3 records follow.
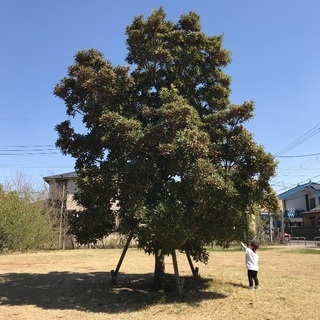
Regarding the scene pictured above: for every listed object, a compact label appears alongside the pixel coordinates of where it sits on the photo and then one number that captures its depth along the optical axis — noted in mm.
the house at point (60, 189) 32997
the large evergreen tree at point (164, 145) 9078
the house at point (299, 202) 60688
